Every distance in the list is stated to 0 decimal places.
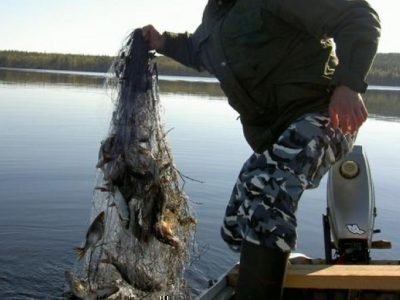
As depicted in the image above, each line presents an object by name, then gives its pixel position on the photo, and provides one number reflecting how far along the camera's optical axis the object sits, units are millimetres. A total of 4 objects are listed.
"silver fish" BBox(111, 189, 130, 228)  3664
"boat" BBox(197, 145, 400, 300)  3139
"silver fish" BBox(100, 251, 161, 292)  3809
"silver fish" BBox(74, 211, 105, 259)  3822
